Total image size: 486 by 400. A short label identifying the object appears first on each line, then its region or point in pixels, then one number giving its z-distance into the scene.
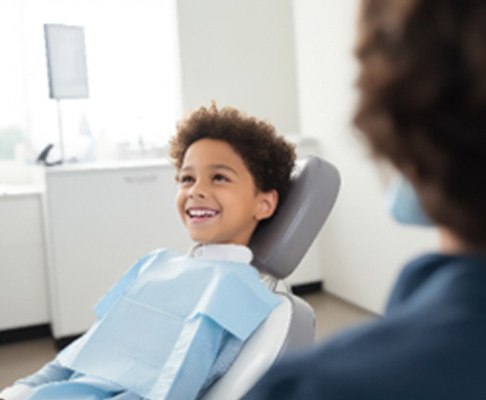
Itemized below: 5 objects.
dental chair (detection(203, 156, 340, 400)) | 1.10
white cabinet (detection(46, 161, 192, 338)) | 2.70
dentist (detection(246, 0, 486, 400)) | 0.35
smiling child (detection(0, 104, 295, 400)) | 1.17
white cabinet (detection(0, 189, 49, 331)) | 2.86
